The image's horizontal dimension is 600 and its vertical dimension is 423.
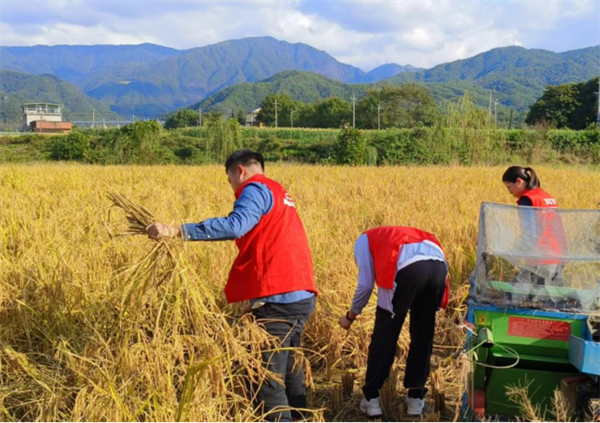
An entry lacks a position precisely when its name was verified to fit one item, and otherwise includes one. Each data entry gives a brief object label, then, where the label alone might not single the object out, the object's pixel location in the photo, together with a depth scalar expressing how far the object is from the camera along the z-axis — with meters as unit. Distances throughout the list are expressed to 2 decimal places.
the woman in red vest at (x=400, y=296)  2.50
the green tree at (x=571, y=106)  47.94
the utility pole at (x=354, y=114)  64.96
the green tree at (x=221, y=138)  28.00
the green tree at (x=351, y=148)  25.50
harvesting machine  2.18
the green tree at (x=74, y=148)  28.09
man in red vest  2.39
